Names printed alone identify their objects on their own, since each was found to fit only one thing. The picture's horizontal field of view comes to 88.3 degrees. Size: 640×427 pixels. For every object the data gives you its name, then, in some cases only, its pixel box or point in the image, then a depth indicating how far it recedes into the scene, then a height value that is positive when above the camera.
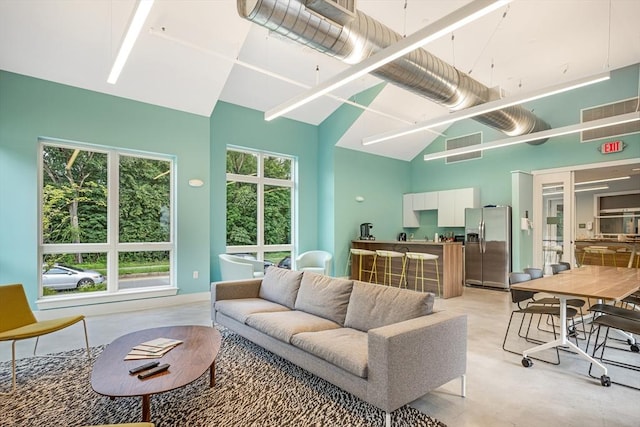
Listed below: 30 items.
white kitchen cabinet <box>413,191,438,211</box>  8.09 +0.28
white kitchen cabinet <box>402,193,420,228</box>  8.59 -0.05
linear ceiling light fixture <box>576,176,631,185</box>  6.40 +0.63
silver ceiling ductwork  2.79 +1.68
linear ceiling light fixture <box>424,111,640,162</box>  4.27 +1.20
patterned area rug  2.11 -1.34
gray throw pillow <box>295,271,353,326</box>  3.03 -0.82
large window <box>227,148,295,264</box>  6.41 +0.17
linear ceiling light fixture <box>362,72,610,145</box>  3.58 +1.37
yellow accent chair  2.75 -0.95
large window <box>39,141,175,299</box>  4.54 -0.12
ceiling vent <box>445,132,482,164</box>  7.60 +1.63
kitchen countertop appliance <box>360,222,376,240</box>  7.50 -0.43
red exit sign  5.73 +1.14
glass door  6.31 -0.14
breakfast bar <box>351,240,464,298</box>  5.85 -0.99
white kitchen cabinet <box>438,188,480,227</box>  7.47 +0.18
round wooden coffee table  1.82 -0.99
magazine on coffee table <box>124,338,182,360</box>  2.27 -0.99
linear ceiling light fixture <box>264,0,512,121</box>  2.36 +1.44
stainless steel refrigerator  6.60 -0.71
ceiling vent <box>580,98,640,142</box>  5.64 +1.73
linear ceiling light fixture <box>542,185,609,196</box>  6.52 +0.46
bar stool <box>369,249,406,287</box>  6.68 -1.21
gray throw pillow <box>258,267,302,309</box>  3.61 -0.85
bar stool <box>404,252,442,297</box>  5.63 -1.00
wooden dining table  2.57 -0.68
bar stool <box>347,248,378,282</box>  6.89 -0.98
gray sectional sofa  2.00 -0.96
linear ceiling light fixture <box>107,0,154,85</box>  2.39 +1.46
